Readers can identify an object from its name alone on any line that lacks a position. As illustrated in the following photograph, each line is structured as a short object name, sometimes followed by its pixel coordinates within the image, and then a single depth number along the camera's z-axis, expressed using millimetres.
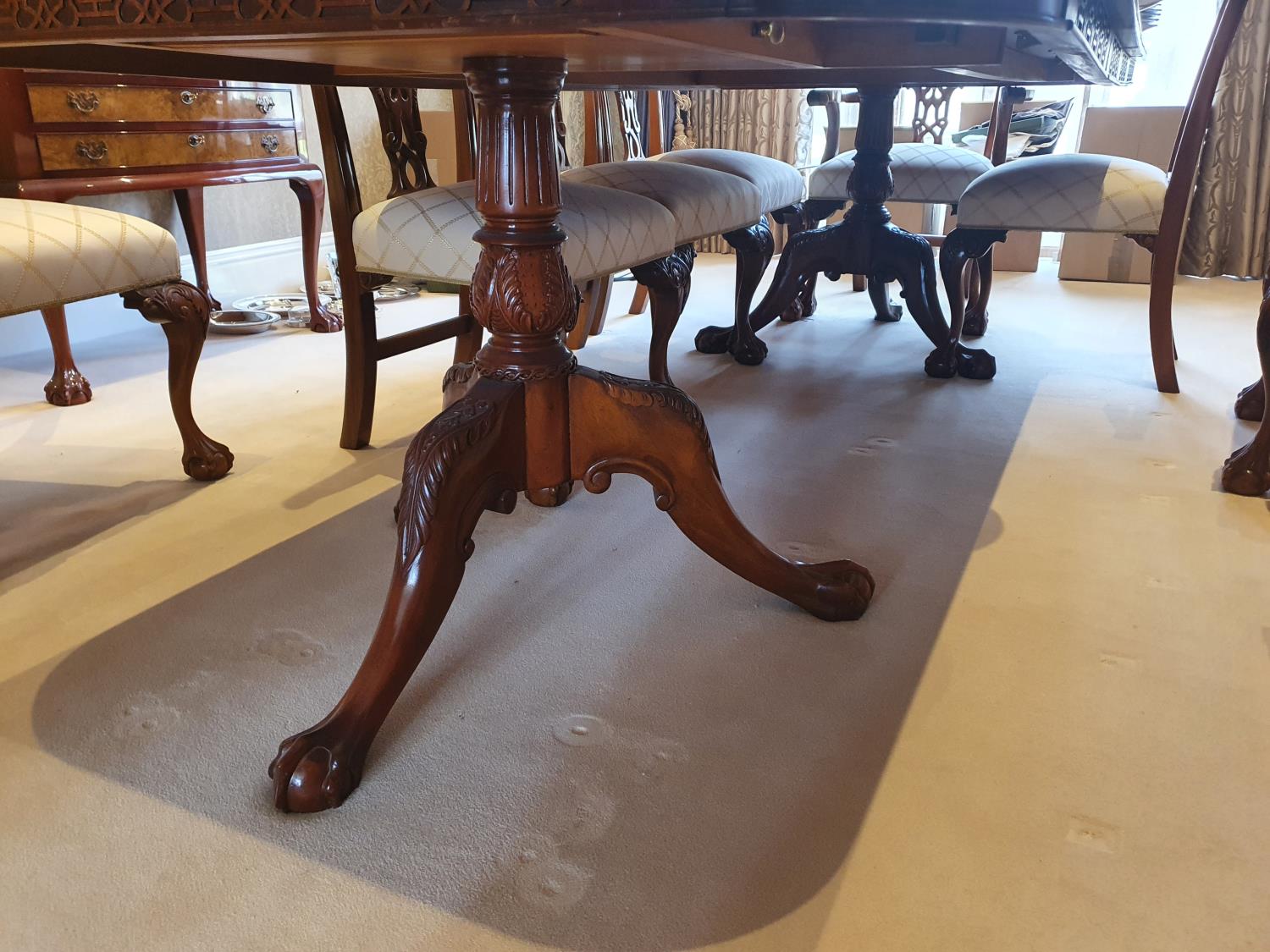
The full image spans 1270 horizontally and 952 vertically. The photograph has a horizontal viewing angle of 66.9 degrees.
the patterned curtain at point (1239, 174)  3270
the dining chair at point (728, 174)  1827
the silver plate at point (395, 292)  3182
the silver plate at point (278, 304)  3021
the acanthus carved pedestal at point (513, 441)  932
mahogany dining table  686
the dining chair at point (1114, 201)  2016
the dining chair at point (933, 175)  2598
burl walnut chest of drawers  2043
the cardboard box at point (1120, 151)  3301
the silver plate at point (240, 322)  2795
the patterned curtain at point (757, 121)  3982
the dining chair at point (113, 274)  1220
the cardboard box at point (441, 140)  3574
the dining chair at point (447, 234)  1388
